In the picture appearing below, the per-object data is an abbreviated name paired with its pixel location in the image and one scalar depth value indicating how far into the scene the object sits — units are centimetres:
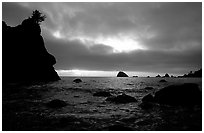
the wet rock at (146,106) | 1622
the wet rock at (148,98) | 1982
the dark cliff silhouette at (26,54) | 5164
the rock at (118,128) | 941
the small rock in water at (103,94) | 2542
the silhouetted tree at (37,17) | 6895
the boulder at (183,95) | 1709
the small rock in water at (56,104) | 1595
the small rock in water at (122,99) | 1980
